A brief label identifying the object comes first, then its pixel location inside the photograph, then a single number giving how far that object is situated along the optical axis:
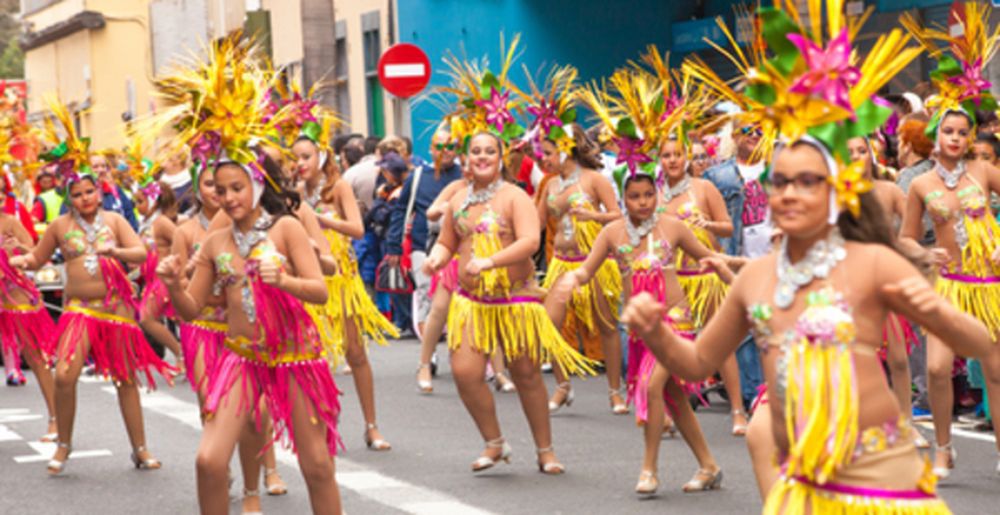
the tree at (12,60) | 63.03
